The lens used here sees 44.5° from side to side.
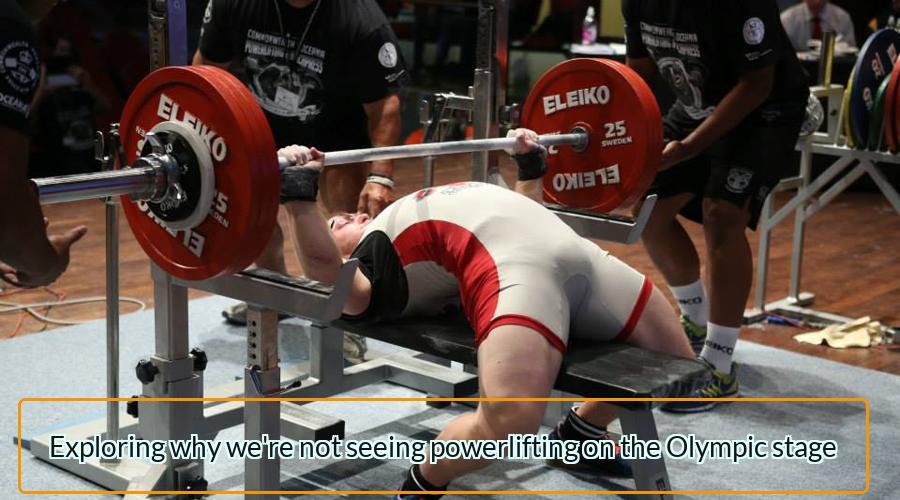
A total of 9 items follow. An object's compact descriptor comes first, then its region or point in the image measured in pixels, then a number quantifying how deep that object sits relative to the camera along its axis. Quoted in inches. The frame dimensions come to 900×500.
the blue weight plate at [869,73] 160.2
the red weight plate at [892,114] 151.6
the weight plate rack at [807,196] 170.2
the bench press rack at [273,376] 91.7
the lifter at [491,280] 92.0
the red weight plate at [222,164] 83.0
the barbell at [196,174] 83.0
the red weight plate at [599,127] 120.6
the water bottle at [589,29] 326.3
